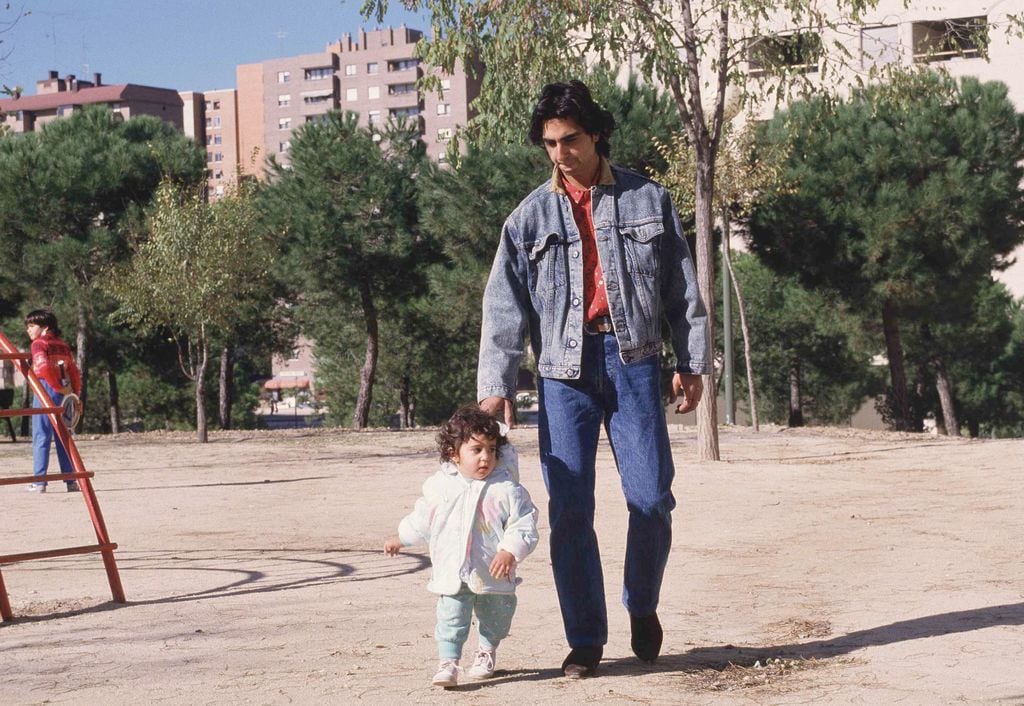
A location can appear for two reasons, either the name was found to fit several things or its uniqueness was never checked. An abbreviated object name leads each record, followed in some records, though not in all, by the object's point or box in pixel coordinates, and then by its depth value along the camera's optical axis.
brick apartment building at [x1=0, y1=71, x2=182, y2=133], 132.62
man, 4.54
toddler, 4.36
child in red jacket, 11.77
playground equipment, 6.28
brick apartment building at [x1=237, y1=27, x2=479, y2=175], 129.88
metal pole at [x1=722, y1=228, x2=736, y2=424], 28.75
